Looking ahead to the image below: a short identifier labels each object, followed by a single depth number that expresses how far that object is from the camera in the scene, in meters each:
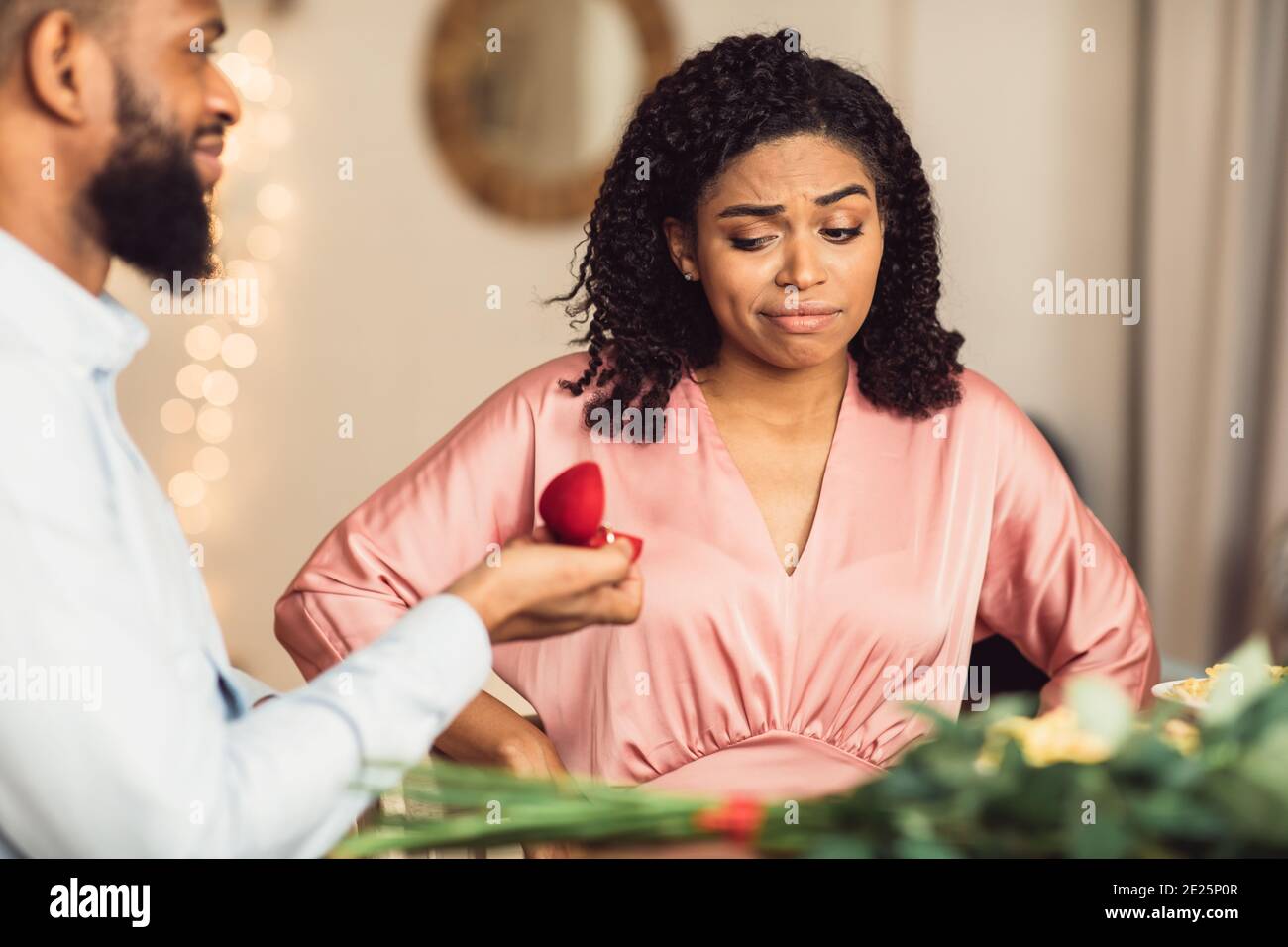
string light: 4.17
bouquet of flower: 0.99
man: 1.00
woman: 1.88
